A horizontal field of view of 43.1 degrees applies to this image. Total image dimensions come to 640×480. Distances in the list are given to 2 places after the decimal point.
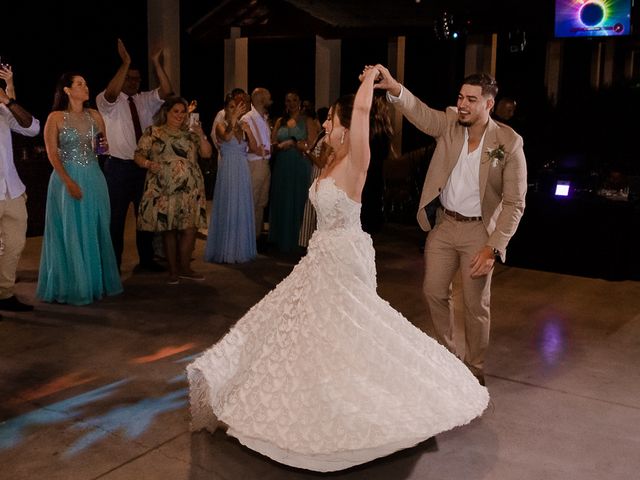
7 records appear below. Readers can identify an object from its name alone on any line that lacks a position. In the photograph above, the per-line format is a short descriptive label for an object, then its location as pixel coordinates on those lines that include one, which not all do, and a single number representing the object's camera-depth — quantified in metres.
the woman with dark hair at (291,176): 8.35
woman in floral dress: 6.61
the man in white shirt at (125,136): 6.95
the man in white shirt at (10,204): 5.61
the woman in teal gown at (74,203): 5.88
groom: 4.07
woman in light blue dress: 7.64
